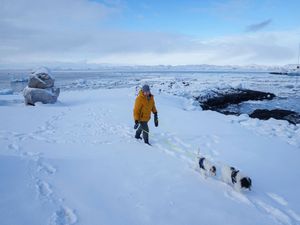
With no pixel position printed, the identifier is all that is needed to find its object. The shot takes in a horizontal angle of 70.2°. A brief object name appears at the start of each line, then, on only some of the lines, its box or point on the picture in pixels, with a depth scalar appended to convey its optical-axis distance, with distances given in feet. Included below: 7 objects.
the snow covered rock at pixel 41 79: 40.08
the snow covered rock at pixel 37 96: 38.43
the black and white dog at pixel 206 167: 13.63
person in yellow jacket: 18.94
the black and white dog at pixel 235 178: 12.09
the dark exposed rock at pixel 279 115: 36.98
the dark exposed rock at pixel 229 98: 55.61
